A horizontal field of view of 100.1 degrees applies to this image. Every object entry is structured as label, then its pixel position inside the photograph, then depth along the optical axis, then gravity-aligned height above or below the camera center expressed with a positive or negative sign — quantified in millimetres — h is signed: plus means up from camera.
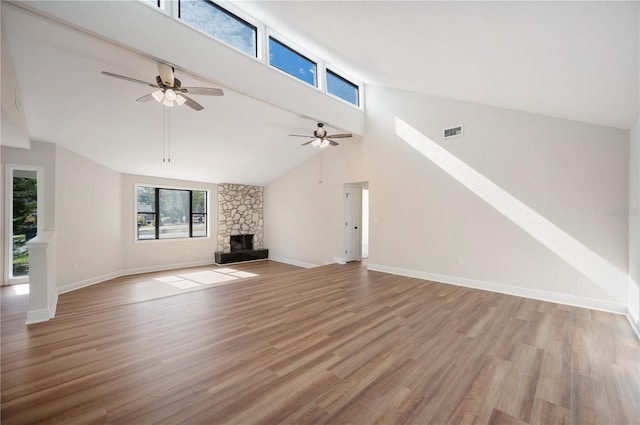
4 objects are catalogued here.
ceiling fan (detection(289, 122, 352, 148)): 5711 +1671
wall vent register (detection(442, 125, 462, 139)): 5141 +1603
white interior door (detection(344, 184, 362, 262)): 7328 -226
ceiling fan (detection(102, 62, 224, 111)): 3320 +1564
